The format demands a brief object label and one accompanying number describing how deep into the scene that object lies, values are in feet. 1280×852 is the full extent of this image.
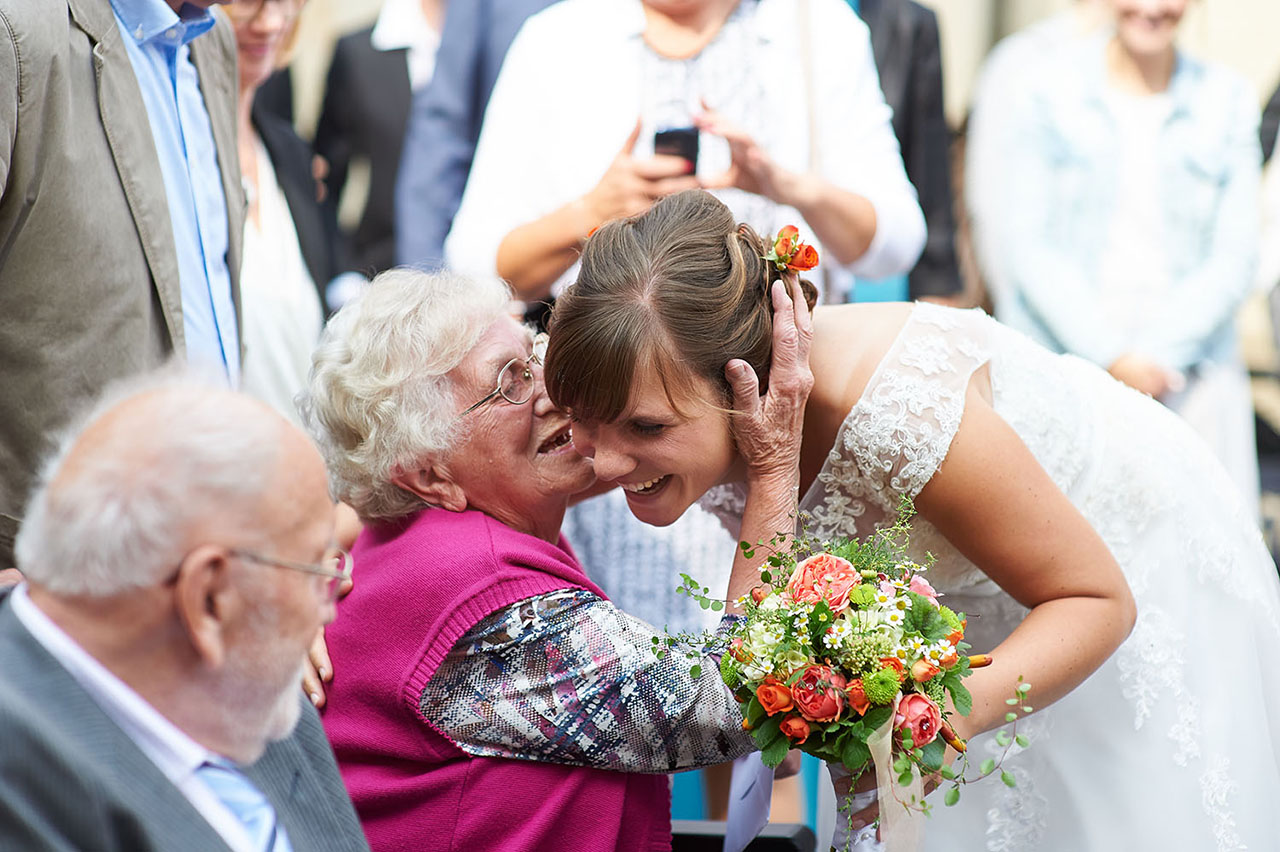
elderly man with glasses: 4.43
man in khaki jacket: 7.57
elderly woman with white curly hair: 6.64
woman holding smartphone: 11.35
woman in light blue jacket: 15.03
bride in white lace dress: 6.88
